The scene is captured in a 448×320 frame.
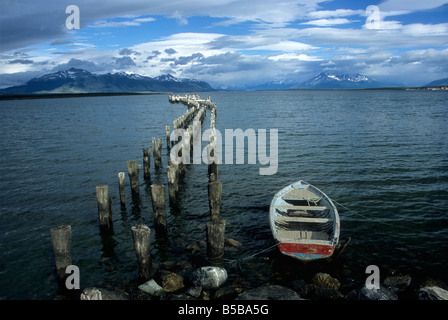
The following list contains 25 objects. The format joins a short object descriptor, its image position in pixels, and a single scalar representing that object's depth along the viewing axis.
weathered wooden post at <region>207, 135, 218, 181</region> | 16.84
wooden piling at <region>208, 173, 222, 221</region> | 12.48
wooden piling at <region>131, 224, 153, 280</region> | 9.11
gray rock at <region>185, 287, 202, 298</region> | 8.52
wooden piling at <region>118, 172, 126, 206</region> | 14.11
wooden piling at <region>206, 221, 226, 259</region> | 9.77
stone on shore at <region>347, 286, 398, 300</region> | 7.72
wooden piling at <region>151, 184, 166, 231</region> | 11.97
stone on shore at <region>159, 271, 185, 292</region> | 8.88
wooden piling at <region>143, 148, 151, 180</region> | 18.97
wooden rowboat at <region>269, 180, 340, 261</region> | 9.66
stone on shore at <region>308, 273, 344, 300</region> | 8.45
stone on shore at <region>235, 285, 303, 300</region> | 7.95
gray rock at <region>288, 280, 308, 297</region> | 8.47
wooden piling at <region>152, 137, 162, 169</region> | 21.45
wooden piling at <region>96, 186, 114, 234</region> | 11.77
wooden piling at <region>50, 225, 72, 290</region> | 8.80
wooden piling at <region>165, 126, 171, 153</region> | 27.27
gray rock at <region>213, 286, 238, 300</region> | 8.57
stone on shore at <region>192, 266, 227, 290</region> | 8.88
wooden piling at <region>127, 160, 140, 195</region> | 15.65
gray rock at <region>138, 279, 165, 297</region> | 8.60
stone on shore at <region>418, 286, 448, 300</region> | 7.45
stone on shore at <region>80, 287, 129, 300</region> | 7.52
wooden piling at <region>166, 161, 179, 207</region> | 14.92
